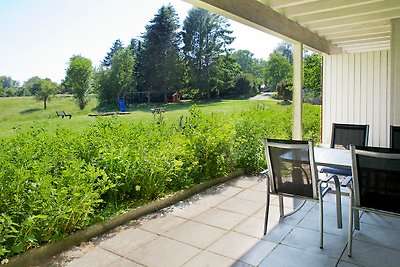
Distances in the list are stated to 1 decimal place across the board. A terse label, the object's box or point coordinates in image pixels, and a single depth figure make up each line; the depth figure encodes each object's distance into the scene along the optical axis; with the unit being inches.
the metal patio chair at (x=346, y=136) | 146.1
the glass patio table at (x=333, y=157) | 107.2
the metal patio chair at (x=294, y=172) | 98.0
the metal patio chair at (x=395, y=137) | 131.0
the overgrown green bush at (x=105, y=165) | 95.7
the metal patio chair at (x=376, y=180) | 80.6
